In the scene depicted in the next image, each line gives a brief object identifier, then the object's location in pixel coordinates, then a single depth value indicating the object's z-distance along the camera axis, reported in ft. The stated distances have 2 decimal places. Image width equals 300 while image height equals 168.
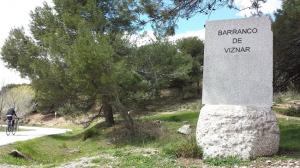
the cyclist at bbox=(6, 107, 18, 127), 47.92
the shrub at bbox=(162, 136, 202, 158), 19.95
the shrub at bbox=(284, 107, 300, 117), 41.66
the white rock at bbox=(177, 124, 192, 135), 34.58
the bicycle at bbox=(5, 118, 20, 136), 48.26
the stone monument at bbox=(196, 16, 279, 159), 19.18
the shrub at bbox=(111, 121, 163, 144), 36.35
